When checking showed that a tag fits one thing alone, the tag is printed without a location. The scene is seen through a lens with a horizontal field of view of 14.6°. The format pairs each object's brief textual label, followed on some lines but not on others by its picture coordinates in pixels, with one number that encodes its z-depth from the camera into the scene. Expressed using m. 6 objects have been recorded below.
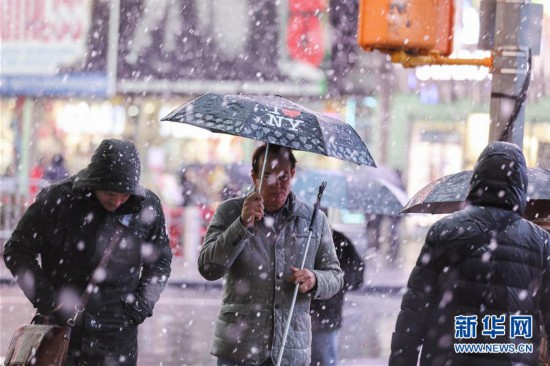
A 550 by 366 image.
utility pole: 13.91
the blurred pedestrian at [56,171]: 39.16
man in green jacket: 10.13
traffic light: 14.24
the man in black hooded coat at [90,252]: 10.46
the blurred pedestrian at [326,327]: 13.07
